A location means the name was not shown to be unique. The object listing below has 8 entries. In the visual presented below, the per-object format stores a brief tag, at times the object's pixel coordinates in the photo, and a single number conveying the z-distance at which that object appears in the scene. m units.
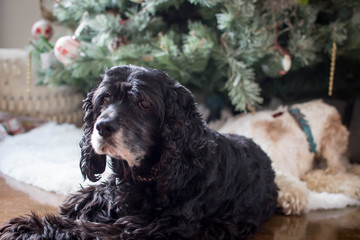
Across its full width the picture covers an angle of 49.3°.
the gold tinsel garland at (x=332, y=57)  2.89
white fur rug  2.31
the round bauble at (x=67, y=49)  2.91
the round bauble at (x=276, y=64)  2.76
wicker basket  3.67
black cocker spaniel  1.43
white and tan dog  2.44
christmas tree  2.60
